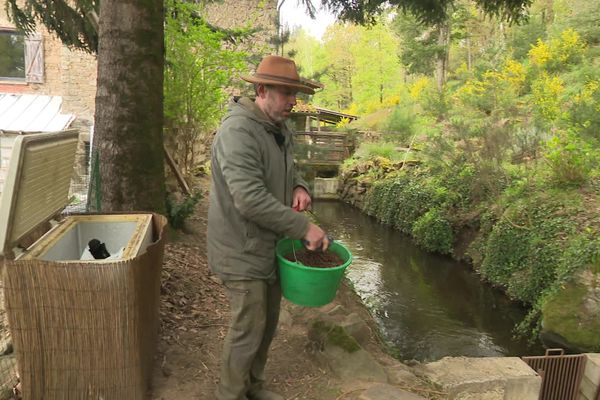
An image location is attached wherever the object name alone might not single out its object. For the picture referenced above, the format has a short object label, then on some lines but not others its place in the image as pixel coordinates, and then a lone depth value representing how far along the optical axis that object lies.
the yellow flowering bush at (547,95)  13.98
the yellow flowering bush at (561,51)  19.22
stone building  11.59
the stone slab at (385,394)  2.91
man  2.23
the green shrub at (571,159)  9.53
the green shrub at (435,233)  12.48
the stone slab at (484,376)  3.73
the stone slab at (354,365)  3.22
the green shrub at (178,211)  5.64
